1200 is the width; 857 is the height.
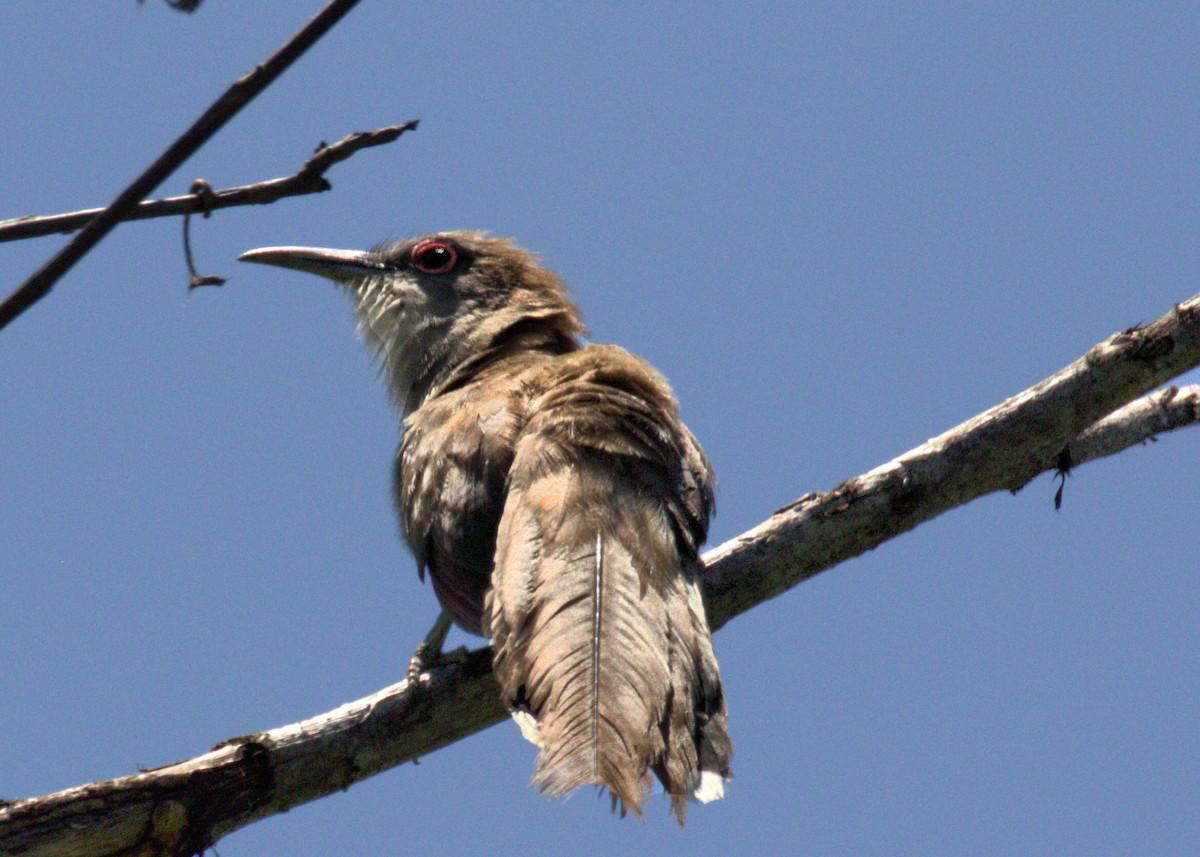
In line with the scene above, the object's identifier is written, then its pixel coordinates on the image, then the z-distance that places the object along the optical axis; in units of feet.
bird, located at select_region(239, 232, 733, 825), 26.68
